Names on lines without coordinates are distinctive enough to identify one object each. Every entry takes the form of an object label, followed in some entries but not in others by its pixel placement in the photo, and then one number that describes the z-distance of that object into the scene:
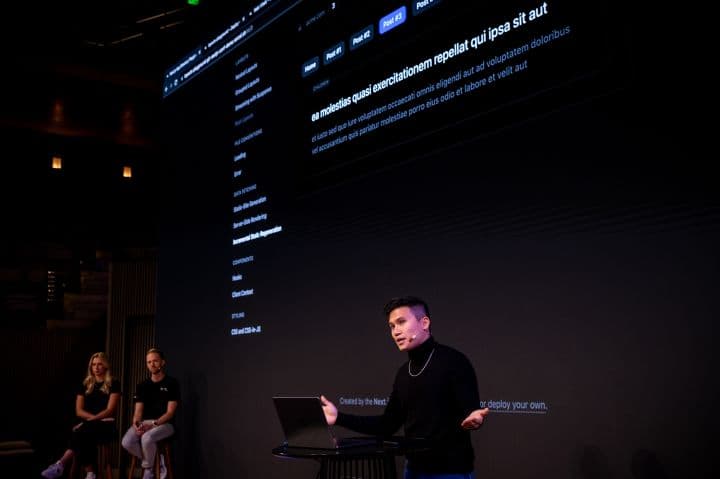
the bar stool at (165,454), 6.04
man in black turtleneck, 2.94
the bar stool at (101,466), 6.72
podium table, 2.68
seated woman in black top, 6.71
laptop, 2.78
